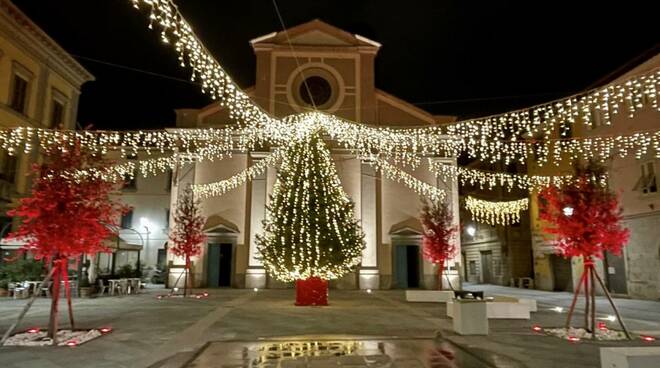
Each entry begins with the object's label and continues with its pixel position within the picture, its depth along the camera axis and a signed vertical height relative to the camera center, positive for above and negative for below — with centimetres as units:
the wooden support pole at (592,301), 935 -78
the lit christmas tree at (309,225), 1484 +123
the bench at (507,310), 1262 -127
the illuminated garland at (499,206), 2575 +330
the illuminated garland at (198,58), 645 +356
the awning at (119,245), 2192 +79
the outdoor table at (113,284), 2080 -109
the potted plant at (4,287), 1930 -119
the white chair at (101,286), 2063 -120
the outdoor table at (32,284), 1861 -103
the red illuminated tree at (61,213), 930 +96
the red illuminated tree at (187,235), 1997 +113
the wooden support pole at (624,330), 932 -133
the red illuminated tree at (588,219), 1016 +102
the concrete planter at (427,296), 1723 -125
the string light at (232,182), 2508 +436
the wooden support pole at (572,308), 1006 -98
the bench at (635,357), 510 -104
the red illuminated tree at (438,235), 2178 +135
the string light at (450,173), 2329 +524
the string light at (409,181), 2544 +463
